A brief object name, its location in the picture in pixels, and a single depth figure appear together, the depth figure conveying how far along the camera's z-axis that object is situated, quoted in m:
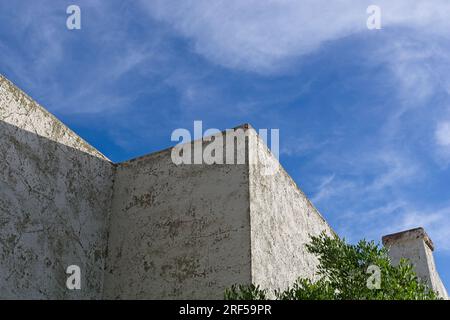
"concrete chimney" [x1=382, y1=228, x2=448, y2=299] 11.18
